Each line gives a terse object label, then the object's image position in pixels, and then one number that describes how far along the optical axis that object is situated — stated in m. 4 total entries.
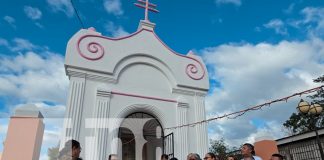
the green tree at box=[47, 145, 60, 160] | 5.79
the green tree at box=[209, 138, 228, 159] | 19.61
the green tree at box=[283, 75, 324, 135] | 20.84
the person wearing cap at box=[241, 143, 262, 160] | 4.56
